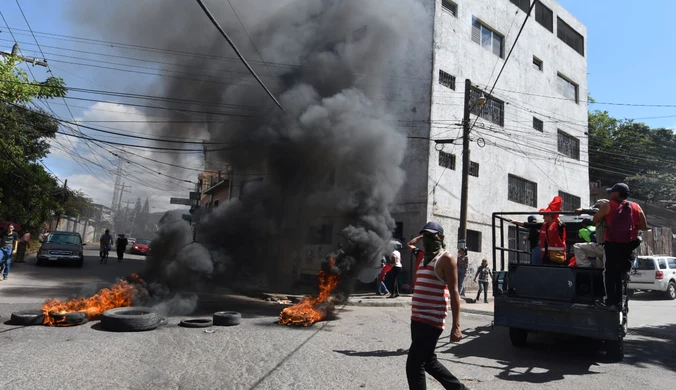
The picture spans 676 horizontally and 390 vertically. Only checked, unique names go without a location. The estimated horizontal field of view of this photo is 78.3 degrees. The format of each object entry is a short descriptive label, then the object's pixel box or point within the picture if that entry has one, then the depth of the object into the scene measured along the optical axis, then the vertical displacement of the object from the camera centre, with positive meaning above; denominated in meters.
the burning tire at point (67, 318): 6.34 -1.22
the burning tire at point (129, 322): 6.24 -1.19
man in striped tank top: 3.25 -0.41
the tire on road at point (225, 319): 7.02 -1.18
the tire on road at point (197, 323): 6.71 -1.23
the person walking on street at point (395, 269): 12.49 -0.24
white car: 14.80 +0.14
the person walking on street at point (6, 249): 10.89 -0.41
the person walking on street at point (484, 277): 12.98 -0.31
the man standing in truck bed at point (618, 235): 5.21 +0.53
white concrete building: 15.70 +7.04
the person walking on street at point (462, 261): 12.52 +0.15
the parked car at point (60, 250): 15.88 -0.50
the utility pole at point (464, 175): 13.09 +2.86
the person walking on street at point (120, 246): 21.05 -0.22
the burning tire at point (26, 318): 6.22 -1.25
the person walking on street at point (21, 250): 15.22 -0.59
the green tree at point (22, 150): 12.55 +3.89
